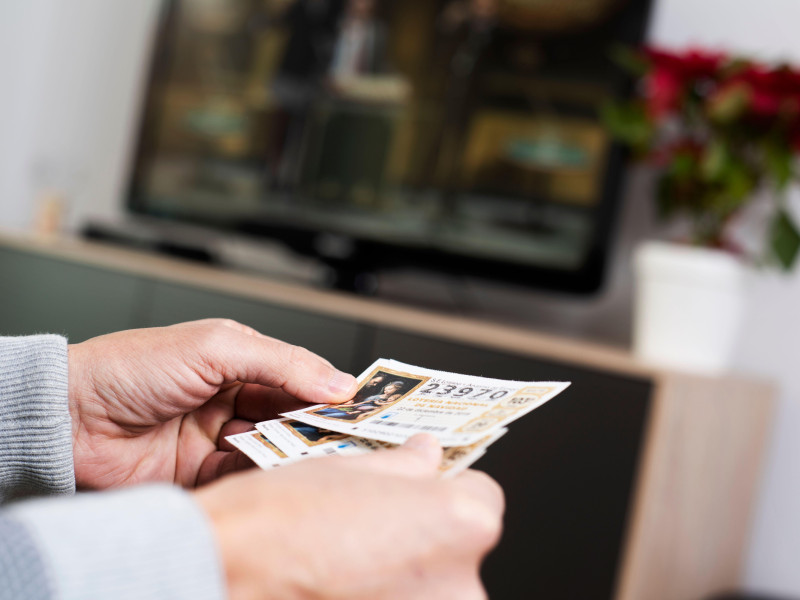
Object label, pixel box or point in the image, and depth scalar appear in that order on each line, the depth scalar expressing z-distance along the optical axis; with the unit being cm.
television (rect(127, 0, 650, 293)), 161
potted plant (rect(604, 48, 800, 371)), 131
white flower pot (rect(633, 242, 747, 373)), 131
